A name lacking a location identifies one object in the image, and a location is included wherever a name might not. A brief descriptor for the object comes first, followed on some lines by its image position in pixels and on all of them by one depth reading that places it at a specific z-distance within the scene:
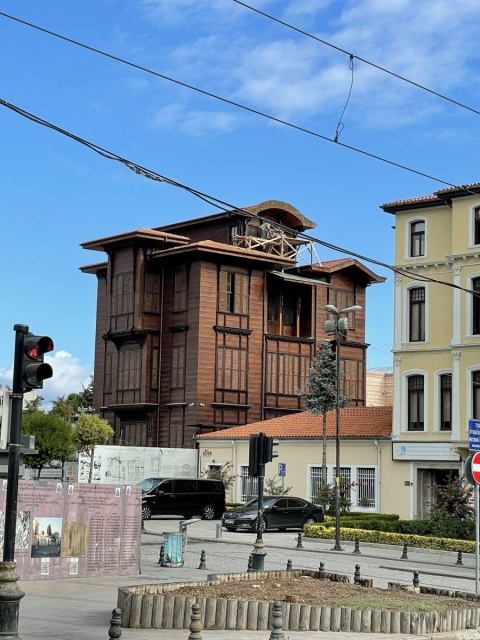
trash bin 24.73
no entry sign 20.31
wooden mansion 57.97
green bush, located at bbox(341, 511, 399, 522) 41.99
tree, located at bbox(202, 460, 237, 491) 53.47
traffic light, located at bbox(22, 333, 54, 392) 11.64
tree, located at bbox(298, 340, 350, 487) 49.03
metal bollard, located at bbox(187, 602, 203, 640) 11.04
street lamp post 32.91
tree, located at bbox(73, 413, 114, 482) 56.94
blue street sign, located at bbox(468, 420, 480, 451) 21.11
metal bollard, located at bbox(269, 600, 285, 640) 12.33
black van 43.38
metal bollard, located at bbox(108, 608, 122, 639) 10.24
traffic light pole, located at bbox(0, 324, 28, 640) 11.48
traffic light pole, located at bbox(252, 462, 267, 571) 19.98
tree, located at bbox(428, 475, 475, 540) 36.31
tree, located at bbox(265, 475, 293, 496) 49.44
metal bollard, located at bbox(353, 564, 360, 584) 17.89
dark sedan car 39.03
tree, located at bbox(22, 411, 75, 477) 62.56
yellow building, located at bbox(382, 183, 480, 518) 43.22
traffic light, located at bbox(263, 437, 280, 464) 20.95
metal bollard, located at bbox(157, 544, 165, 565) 24.92
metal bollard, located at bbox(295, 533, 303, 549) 32.66
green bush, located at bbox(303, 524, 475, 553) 34.06
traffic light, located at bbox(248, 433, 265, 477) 20.98
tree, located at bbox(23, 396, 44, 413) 76.01
